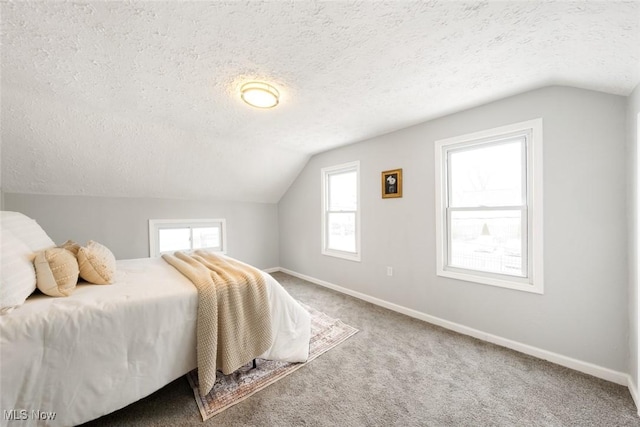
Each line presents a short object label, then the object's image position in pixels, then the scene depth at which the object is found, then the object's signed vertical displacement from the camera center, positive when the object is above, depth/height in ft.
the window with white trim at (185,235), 11.69 -1.18
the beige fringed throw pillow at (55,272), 4.44 -1.16
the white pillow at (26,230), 5.12 -0.36
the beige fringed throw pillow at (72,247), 5.75 -0.85
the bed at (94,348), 3.55 -2.35
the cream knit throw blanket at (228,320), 4.92 -2.47
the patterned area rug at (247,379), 4.94 -4.09
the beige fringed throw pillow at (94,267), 5.23 -1.21
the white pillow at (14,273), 3.74 -1.02
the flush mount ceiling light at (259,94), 5.98 +3.19
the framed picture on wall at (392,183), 9.42 +1.18
